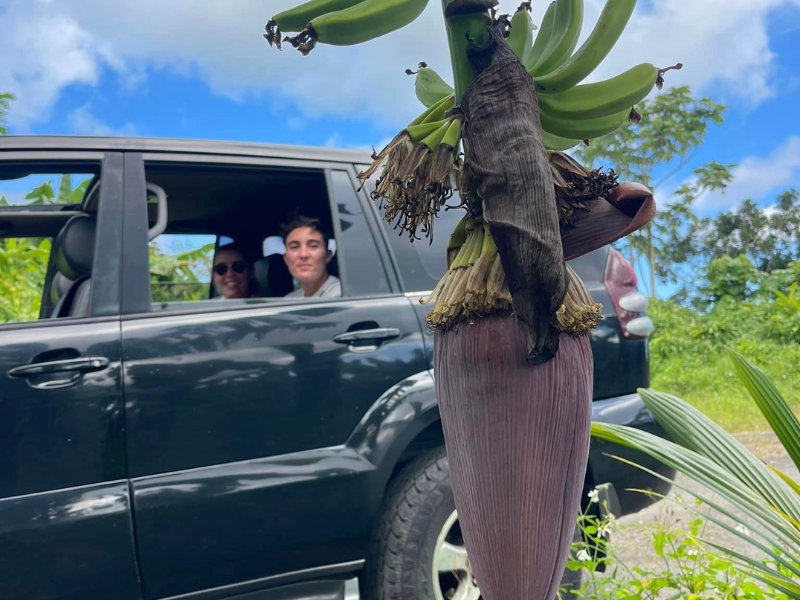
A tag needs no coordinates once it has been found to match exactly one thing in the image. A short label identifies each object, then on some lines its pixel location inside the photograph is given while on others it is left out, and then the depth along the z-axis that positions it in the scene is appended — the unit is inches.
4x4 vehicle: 59.5
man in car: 87.1
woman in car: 106.8
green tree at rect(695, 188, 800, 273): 597.3
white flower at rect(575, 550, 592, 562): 52.9
